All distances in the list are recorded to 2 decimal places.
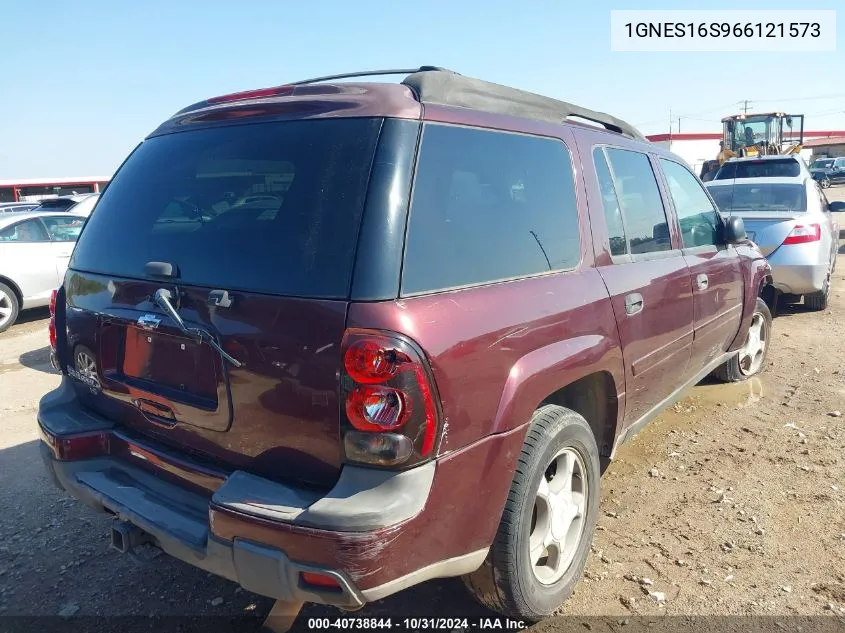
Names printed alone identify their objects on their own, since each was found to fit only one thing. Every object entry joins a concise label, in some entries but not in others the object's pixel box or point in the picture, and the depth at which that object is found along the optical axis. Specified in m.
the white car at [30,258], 8.56
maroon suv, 1.87
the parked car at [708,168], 17.54
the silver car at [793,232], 6.89
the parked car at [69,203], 13.51
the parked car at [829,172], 32.38
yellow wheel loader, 22.17
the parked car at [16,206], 19.33
